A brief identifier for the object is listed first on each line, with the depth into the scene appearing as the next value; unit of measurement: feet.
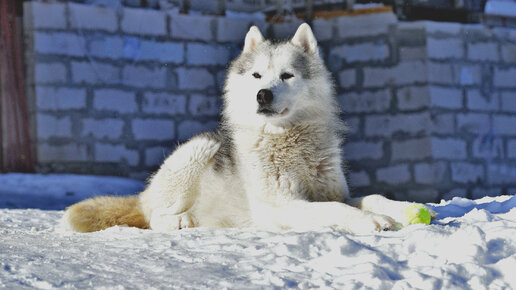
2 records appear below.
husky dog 20.22
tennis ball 19.56
